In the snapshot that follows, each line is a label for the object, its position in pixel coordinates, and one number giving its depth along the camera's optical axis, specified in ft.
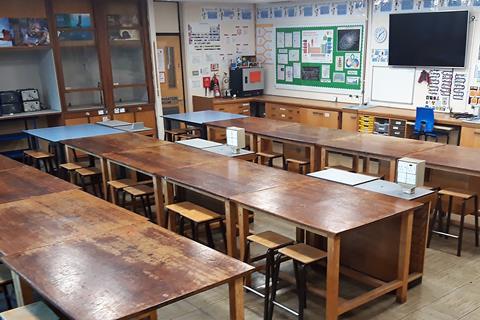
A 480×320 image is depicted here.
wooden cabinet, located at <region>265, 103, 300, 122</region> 26.45
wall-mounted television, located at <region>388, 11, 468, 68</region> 20.75
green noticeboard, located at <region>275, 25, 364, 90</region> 25.45
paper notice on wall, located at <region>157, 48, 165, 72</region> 27.73
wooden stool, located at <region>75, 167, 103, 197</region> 17.19
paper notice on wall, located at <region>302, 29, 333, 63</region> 26.66
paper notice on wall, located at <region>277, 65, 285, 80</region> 29.76
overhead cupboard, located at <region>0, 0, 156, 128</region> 23.34
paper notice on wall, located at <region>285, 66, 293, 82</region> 29.22
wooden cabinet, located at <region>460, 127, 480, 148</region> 18.74
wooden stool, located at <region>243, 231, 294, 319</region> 10.05
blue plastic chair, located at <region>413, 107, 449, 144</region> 19.84
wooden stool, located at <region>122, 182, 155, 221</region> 14.60
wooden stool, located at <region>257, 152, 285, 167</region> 18.38
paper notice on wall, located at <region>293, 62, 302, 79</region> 28.63
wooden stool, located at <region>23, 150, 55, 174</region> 19.42
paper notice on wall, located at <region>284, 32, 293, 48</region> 28.81
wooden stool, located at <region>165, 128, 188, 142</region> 23.17
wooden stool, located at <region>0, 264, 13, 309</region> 9.07
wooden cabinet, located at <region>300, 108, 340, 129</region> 24.40
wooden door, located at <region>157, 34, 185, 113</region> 27.96
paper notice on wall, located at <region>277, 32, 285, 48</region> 29.28
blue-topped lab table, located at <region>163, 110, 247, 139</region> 21.08
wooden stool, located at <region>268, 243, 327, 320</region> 9.41
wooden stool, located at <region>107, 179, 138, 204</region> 15.25
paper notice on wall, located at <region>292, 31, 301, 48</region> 28.32
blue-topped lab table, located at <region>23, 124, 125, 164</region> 18.69
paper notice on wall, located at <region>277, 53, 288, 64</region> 29.37
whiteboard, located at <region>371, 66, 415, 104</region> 23.12
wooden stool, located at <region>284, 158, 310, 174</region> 17.29
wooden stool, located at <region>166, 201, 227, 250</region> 11.99
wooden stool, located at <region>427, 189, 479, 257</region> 13.25
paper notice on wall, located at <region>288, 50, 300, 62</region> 28.58
